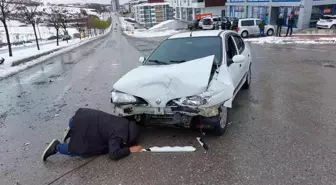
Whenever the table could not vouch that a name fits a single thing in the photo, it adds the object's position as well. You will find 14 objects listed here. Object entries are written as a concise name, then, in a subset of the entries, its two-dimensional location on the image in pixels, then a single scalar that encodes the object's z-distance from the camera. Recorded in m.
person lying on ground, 3.49
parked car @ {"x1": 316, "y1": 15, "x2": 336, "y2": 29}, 21.14
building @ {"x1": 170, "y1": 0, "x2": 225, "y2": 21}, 51.41
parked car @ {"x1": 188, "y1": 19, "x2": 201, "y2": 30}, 34.97
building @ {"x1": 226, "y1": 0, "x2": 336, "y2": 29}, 22.75
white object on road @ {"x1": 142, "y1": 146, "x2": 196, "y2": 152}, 3.69
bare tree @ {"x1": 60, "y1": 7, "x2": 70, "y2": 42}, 44.49
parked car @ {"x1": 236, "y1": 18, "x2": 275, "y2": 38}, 22.86
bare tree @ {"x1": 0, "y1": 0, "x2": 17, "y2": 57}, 15.85
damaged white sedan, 3.59
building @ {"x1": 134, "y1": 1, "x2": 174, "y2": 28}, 120.00
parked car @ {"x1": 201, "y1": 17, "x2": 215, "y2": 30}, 31.00
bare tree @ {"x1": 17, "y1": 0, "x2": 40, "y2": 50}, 24.78
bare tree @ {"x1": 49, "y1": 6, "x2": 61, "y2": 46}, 37.94
